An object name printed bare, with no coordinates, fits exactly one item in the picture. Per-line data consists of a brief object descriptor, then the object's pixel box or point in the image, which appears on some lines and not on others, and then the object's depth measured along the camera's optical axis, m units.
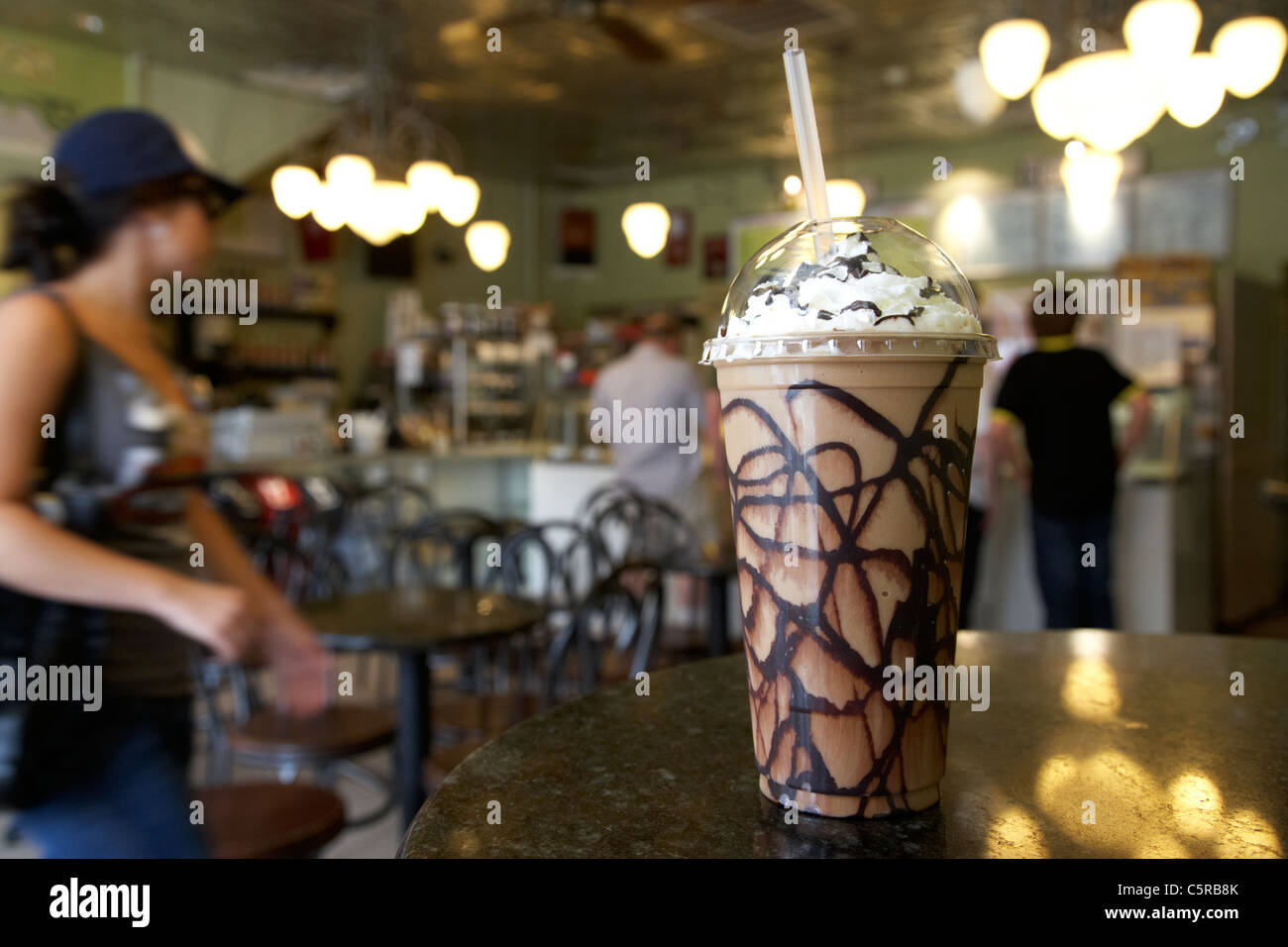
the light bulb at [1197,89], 3.60
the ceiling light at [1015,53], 3.73
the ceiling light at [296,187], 6.10
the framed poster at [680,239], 10.88
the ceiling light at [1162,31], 3.25
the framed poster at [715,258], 10.74
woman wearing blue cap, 1.39
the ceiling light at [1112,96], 3.57
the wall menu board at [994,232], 8.98
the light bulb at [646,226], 6.04
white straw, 0.83
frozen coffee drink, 0.76
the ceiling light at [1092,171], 5.06
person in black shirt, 4.35
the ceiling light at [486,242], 6.80
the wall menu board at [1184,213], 8.15
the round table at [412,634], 2.54
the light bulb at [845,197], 5.61
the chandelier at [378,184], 5.57
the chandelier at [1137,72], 3.34
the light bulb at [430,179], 5.59
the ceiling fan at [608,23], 5.40
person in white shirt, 5.04
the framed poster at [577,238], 11.38
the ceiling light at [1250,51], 3.50
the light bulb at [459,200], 5.76
